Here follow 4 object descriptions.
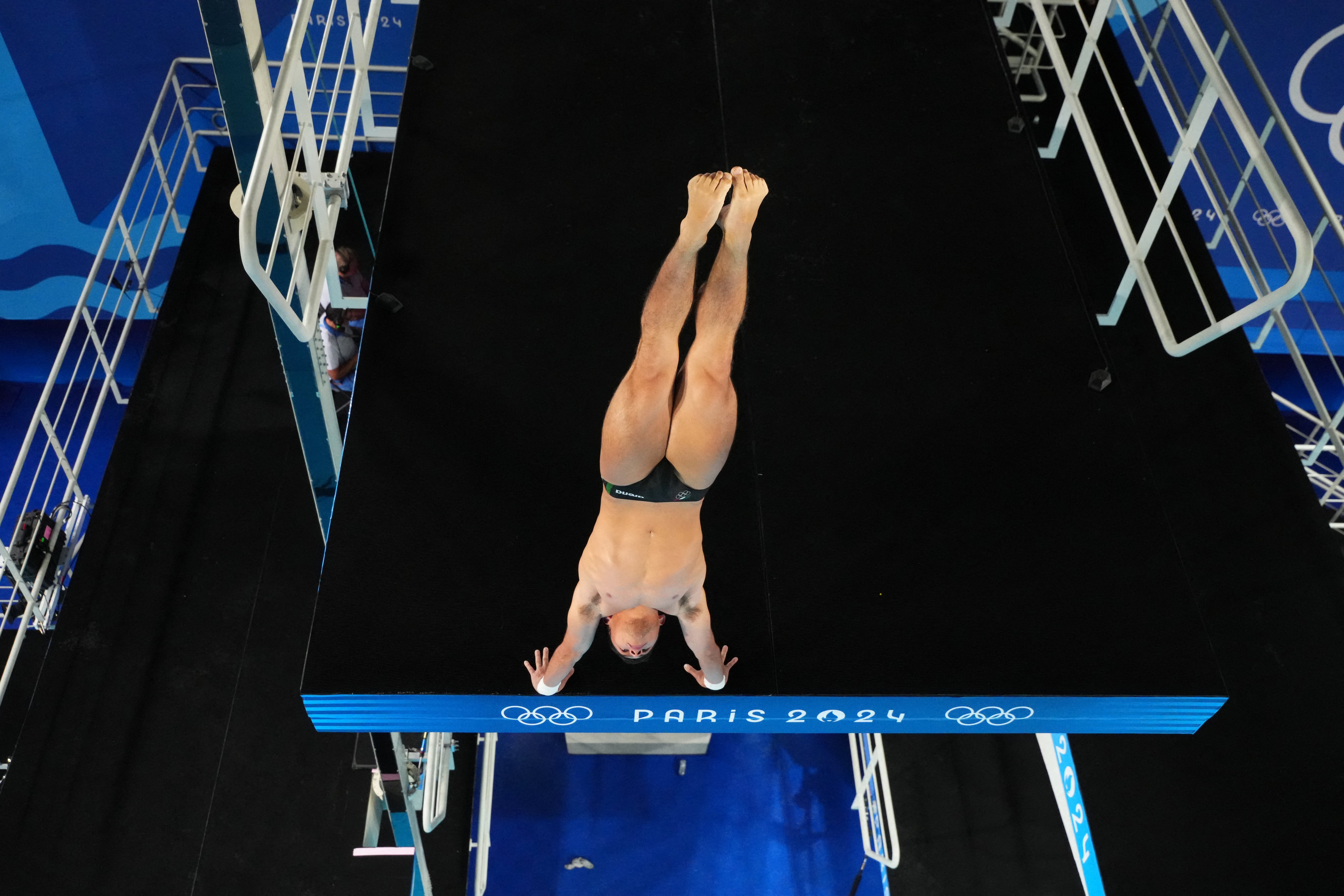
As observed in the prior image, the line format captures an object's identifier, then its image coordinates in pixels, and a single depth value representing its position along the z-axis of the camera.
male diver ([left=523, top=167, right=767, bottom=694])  2.27
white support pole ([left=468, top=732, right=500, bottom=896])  4.63
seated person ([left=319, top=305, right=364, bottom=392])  4.48
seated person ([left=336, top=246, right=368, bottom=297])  4.68
